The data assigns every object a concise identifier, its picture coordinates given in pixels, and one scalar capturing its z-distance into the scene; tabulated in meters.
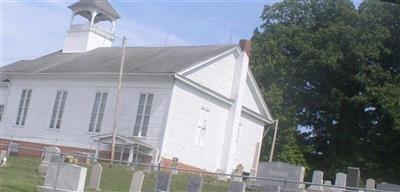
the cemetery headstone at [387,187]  25.23
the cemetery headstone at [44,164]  23.93
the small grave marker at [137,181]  20.72
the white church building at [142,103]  33.72
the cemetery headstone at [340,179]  27.14
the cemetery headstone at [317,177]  27.78
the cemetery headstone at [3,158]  25.81
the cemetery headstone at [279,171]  26.08
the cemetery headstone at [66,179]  17.94
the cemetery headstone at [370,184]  27.30
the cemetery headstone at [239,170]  33.79
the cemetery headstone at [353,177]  26.41
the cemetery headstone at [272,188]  17.70
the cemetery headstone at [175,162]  31.50
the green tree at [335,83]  45.56
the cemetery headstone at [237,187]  18.92
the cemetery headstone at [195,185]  19.70
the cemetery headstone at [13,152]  36.78
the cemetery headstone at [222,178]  29.20
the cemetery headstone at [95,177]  21.09
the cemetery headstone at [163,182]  19.58
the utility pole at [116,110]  32.64
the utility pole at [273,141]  42.94
